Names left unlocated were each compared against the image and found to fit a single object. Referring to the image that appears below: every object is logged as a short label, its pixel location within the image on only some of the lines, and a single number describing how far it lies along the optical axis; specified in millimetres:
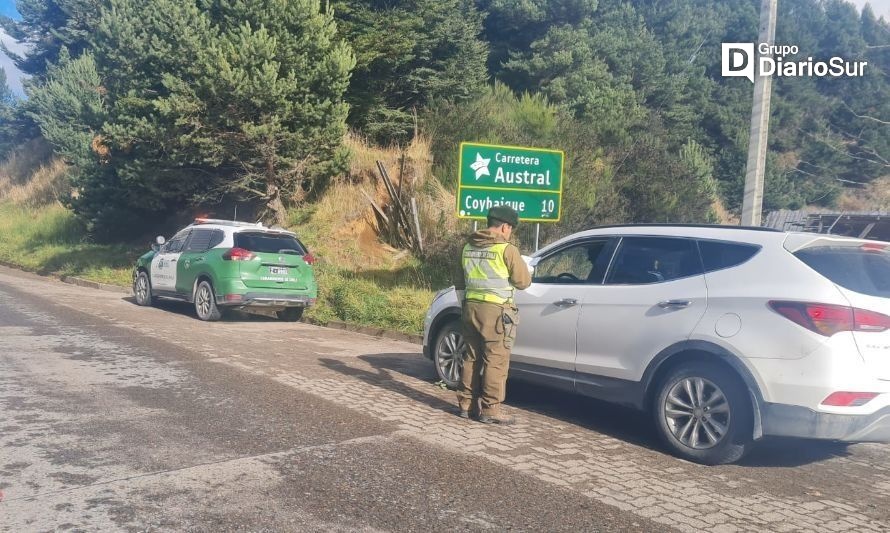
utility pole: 10188
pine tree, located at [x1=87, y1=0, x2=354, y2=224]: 18125
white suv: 5141
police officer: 6426
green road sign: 12453
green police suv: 13039
